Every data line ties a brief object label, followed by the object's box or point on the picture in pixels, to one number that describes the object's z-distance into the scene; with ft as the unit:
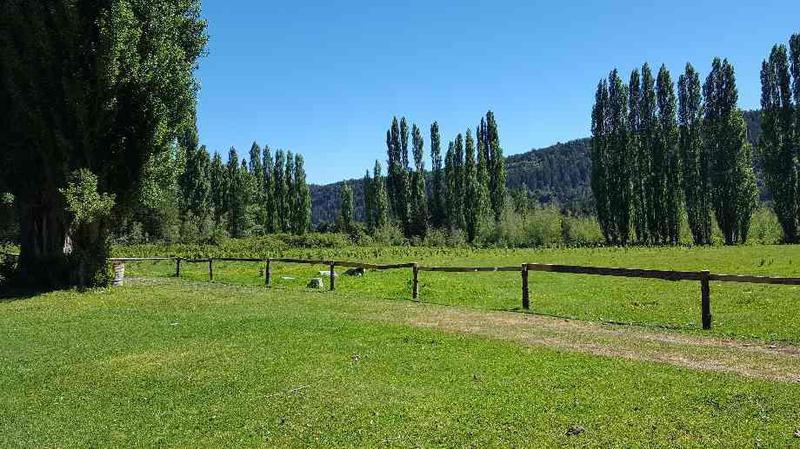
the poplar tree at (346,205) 302.37
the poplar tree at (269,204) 296.36
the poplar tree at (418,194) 268.41
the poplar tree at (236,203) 260.21
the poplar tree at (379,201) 277.44
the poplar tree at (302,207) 294.05
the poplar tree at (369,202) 286.87
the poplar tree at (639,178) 208.33
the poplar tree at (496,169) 249.96
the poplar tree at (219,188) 277.44
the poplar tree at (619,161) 210.38
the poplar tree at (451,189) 250.57
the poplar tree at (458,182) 242.37
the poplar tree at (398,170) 272.31
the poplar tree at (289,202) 294.87
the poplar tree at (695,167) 197.26
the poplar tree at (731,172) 187.93
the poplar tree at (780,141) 183.52
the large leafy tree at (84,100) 64.13
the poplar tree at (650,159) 204.85
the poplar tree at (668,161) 201.98
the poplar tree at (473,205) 232.34
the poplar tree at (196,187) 245.04
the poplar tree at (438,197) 274.98
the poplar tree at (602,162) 215.51
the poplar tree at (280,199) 295.48
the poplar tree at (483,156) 241.14
